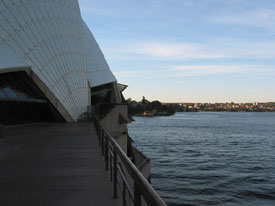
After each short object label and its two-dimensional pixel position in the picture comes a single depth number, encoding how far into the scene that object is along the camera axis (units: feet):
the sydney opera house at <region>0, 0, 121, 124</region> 42.68
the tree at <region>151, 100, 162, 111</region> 610.24
